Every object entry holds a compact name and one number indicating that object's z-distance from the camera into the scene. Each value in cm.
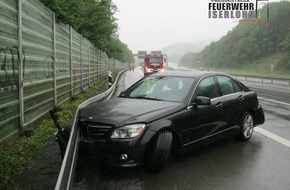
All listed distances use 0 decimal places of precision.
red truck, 2773
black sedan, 363
